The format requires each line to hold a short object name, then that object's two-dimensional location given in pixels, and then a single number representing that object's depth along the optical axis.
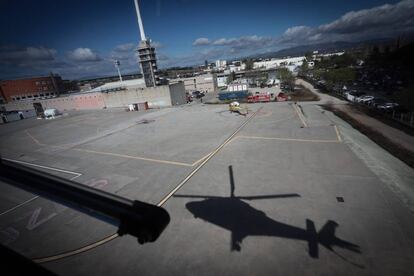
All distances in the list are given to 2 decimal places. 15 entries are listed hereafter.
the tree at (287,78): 85.57
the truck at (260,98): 61.00
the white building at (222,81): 123.52
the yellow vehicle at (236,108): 48.80
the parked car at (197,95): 83.44
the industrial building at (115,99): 65.62
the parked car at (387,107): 39.41
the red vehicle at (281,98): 60.32
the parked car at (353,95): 53.12
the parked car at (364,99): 47.52
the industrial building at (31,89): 85.91
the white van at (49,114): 65.56
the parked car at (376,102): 43.50
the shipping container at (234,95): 69.06
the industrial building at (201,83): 101.12
